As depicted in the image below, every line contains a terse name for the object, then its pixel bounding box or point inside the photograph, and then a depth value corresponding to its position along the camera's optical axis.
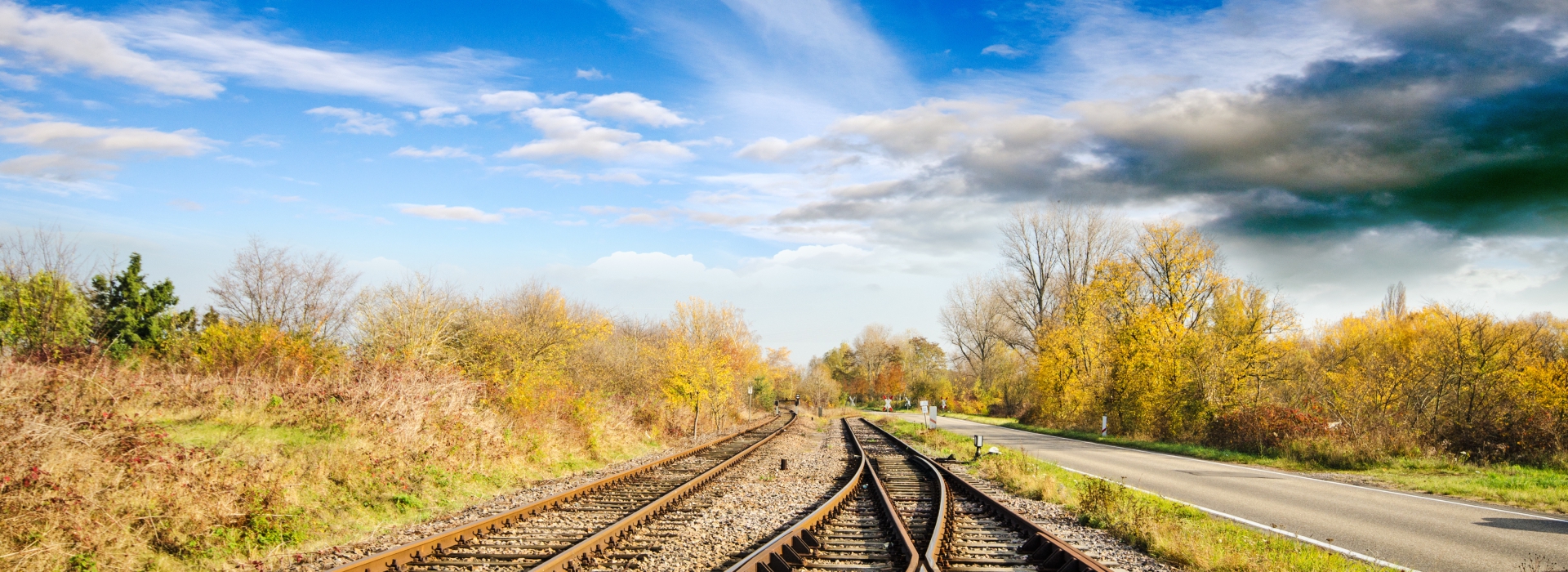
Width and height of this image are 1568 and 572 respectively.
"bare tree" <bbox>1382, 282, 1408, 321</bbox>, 60.46
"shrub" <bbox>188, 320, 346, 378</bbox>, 15.61
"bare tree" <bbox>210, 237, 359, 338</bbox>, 28.02
